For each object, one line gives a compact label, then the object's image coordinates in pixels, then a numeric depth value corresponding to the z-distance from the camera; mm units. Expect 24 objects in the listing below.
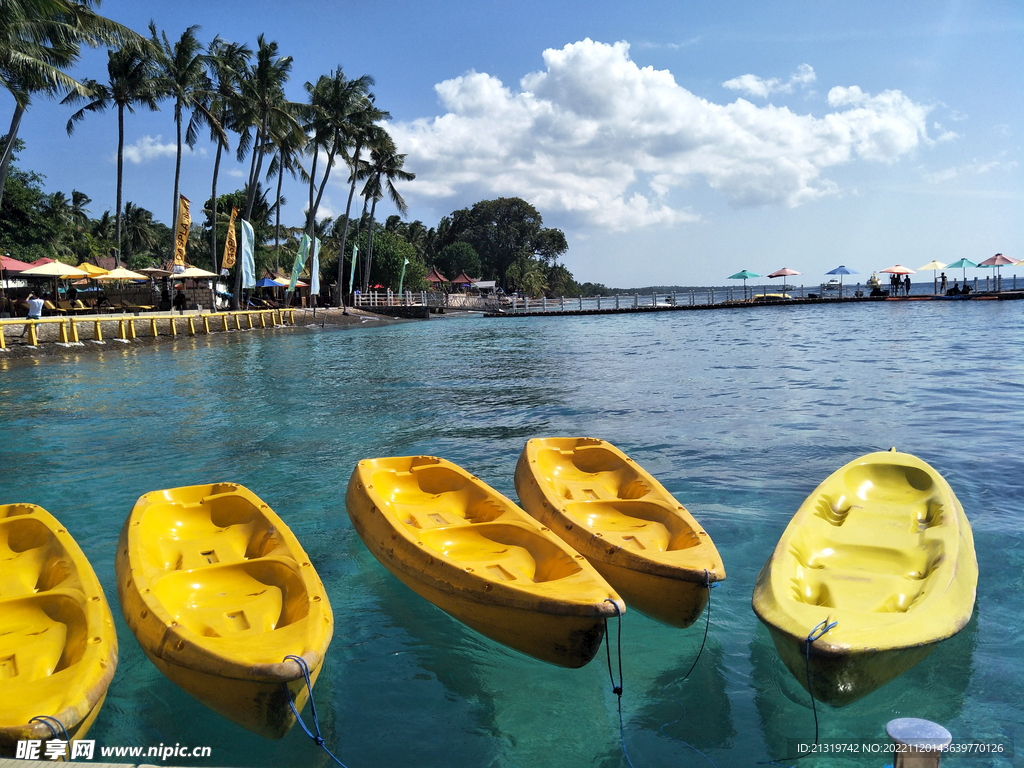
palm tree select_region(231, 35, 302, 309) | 36094
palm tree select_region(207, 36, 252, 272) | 35000
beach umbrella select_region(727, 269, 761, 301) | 47562
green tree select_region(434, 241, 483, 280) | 81500
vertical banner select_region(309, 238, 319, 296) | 32938
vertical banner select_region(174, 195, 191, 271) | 28336
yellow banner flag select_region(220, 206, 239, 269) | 27750
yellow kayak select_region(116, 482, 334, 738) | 2975
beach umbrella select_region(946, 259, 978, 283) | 41716
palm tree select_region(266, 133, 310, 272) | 40812
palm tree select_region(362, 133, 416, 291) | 48719
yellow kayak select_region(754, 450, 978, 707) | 3045
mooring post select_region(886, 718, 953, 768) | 1973
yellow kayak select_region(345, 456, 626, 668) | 3383
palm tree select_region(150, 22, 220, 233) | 32969
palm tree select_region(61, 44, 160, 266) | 31906
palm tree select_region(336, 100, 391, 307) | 44000
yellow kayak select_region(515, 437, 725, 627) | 3867
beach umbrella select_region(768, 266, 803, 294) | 46469
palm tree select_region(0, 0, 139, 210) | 17934
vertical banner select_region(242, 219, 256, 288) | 27391
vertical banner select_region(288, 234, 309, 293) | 30969
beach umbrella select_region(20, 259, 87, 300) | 25328
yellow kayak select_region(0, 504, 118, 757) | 2811
